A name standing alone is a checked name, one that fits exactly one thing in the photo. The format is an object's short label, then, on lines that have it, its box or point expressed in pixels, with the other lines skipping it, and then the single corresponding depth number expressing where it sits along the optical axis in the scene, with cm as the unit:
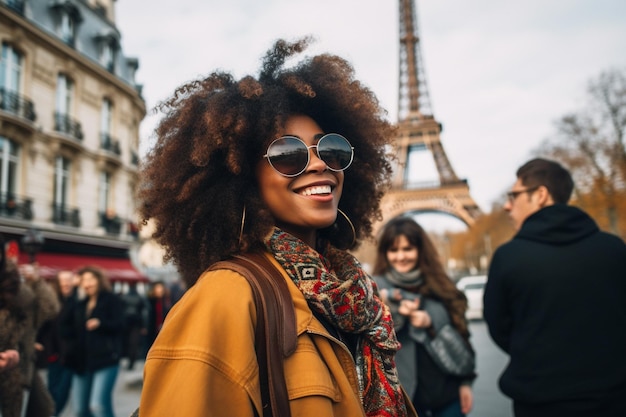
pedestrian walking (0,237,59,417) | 315
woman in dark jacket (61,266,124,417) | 488
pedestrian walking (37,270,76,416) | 550
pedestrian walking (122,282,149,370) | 878
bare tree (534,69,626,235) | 1989
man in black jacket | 232
